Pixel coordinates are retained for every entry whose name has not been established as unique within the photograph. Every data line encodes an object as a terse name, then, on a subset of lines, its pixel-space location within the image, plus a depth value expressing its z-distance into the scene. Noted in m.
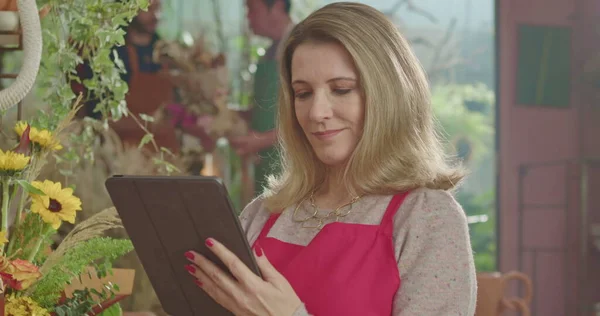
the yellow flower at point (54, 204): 2.22
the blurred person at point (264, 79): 5.48
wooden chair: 3.42
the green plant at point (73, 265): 2.25
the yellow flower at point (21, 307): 2.19
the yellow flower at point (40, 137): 2.28
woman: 2.36
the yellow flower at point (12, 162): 2.21
